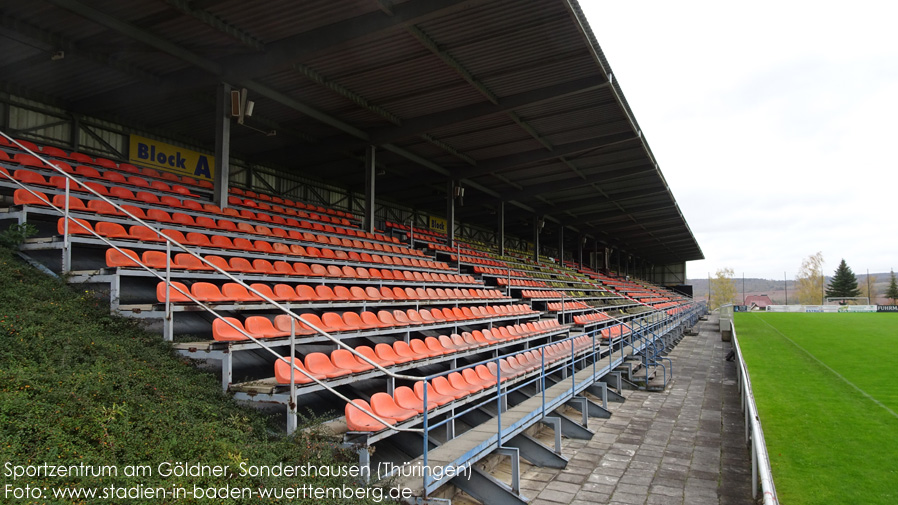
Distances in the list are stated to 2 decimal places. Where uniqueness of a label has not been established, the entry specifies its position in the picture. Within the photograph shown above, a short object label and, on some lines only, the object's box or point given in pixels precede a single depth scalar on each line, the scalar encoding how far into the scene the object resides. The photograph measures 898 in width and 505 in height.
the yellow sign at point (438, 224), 26.56
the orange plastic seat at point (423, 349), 7.85
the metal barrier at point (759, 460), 3.84
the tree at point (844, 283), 82.31
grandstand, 6.27
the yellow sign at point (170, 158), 13.69
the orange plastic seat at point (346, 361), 6.20
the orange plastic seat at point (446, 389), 6.87
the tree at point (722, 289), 83.00
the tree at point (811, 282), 80.88
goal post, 75.19
